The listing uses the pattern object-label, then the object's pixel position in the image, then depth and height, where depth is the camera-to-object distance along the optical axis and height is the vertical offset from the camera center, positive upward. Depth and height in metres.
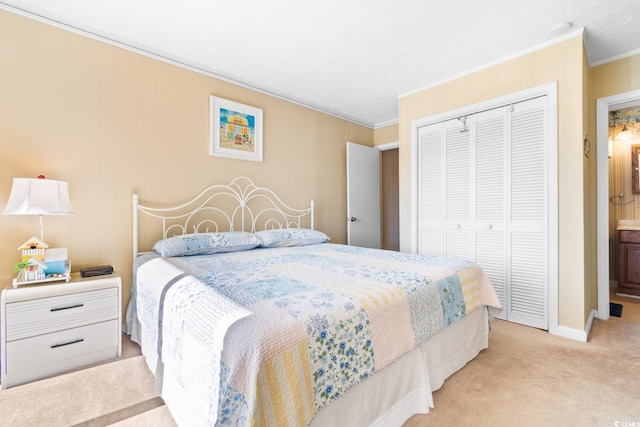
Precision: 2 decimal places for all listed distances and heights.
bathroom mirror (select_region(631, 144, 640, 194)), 3.81 +0.58
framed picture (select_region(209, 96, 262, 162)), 3.06 +0.95
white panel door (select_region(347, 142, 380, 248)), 4.42 +0.30
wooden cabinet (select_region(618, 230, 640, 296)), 3.59 -0.61
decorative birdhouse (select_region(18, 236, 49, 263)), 1.95 -0.23
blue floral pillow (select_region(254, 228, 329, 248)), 2.99 -0.25
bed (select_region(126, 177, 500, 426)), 0.95 -0.49
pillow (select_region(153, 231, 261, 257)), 2.37 -0.26
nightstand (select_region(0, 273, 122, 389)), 1.75 -0.74
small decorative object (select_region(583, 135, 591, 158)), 2.50 +0.61
